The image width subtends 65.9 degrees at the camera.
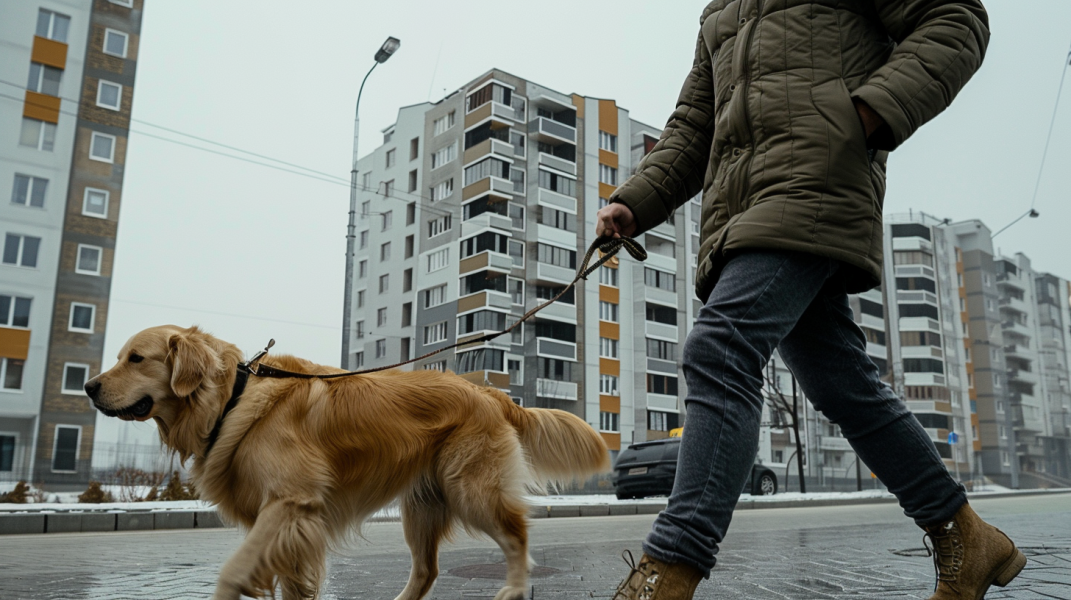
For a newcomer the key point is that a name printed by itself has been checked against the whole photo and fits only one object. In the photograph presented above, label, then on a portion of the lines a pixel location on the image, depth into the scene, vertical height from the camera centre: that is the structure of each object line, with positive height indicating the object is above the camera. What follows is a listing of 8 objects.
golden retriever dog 3.11 +0.00
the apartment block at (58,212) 34.38 +10.31
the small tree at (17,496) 16.12 -0.92
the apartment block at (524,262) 51.53 +12.83
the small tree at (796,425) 26.69 +1.21
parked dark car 17.66 -0.25
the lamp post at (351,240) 21.84 +5.72
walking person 2.23 +0.61
